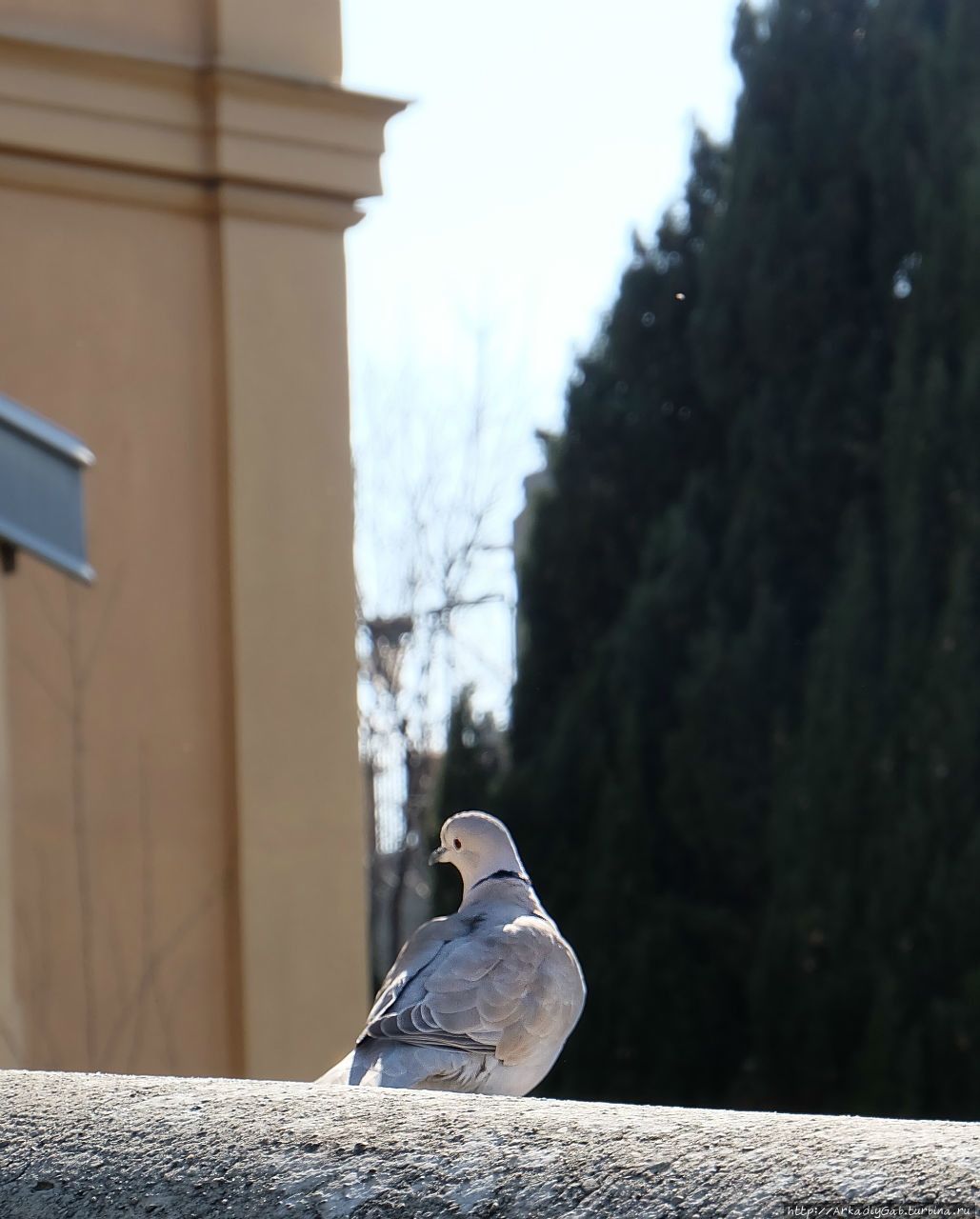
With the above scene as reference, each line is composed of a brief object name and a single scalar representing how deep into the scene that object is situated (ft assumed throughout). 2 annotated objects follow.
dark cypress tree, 58.70
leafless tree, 103.65
